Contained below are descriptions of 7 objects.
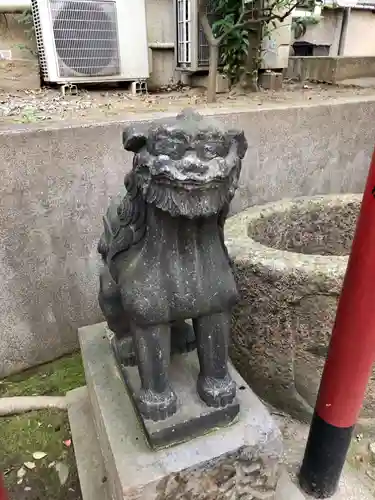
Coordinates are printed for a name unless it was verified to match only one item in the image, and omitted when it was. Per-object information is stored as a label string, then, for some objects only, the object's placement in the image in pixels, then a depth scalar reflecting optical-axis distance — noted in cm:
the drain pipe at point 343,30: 535
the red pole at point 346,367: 91
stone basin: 119
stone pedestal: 91
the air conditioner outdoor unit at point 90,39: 252
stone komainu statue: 72
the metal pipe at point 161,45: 304
